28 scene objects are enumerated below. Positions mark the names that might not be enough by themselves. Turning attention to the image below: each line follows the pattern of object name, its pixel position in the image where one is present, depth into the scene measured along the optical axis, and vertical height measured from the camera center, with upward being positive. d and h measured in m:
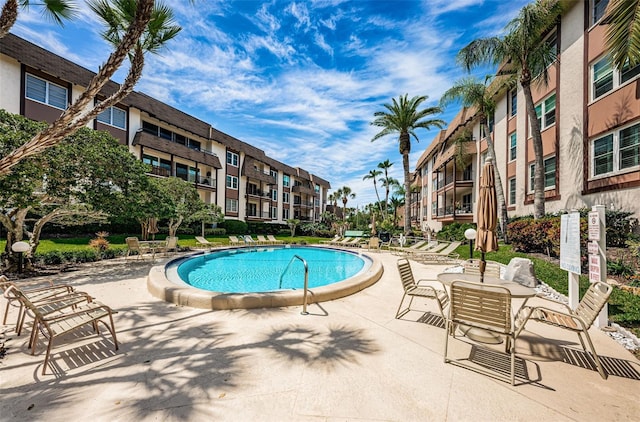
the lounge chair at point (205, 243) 19.80 -2.48
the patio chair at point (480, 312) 3.54 -1.37
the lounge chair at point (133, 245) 12.80 -1.68
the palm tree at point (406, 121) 23.03 +8.23
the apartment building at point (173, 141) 16.88 +7.05
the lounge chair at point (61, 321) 3.52 -1.66
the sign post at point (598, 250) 5.07 -0.66
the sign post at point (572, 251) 5.63 -0.77
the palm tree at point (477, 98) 17.66 +8.08
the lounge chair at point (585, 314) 3.58 -1.49
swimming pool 5.96 -2.08
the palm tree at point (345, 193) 66.19 +5.01
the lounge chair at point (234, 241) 22.15 -2.48
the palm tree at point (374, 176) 49.78 +7.16
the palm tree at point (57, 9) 5.66 +4.37
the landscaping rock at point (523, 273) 8.14 -1.80
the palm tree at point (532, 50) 12.59 +8.44
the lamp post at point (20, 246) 8.25 -1.17
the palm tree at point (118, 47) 4.04 +2.99
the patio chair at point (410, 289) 5.39 -1.59
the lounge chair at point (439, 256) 13.69 -2.27
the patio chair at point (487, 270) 6.23 -1.33
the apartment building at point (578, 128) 10.18 +4.26
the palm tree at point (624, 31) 5.33 +3.89
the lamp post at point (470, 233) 9.61 -0.68
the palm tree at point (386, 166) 45.16 +8.14
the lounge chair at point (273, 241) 24.09 -2.65
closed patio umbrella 5.26 -0.02
